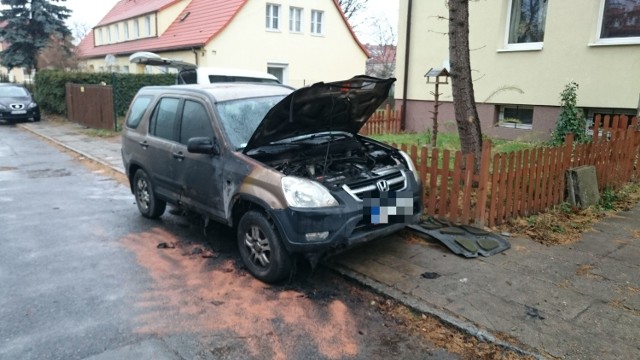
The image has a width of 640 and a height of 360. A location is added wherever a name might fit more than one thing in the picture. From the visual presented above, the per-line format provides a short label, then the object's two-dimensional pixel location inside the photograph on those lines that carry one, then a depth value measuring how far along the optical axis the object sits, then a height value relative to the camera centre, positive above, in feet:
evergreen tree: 89.25 +11.14
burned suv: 13.48 -2.40
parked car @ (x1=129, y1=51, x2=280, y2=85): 34.83 +1.22
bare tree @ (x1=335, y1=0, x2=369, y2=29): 132.67 +24.93
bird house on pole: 30.53 +1.56
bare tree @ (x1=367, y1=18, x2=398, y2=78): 129.99 +12.75
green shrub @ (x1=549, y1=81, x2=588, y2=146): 30.81 -1.20
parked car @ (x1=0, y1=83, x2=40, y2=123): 64.75 -2.49
